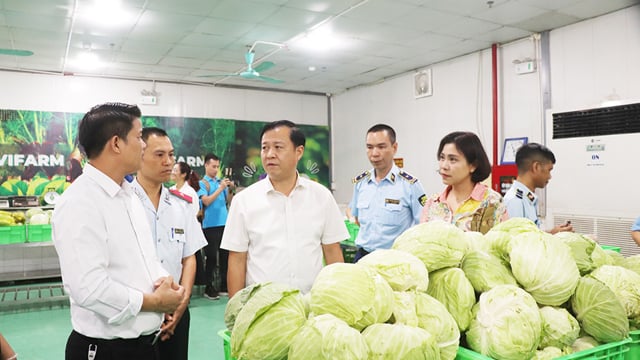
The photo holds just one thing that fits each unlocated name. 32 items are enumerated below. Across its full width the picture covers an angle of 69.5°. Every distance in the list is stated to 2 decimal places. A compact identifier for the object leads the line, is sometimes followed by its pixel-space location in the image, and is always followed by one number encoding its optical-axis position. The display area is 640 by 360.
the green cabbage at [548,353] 1.27
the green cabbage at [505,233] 1.55
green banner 7.45
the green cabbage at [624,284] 1.56
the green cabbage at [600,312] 1.36
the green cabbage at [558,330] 1.32
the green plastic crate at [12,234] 5.36
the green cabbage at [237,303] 1.29
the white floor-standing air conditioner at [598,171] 4.93
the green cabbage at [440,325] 1.19
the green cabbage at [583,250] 1.61
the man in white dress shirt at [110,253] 1.63
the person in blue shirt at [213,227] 6.01
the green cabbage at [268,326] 1.11
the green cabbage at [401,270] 1.28
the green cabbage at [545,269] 1.38
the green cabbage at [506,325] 1.20
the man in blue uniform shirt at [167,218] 2.52
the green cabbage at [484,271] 1.39
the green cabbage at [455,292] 1.32
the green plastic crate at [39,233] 5.52
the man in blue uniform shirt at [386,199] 3.44
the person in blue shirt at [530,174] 3.23
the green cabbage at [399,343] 1.06
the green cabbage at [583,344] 1.36
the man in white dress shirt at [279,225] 2.20
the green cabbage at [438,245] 1.39
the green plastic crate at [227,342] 1.31
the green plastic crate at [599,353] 1.24
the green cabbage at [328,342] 1.03
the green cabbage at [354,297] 1.13
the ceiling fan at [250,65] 5.83
